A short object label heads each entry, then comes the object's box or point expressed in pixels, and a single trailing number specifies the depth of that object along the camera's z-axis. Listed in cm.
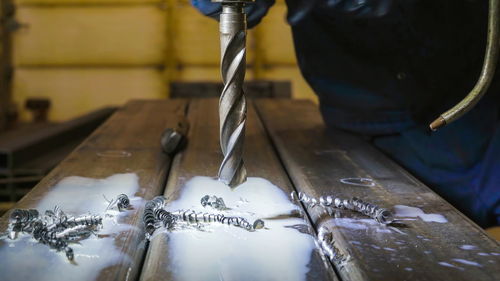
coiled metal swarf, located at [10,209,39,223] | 110
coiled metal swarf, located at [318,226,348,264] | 99
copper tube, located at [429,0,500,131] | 106
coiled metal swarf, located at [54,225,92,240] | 105
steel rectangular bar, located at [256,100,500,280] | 94
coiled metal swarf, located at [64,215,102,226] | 112
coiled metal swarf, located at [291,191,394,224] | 116
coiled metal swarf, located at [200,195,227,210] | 123
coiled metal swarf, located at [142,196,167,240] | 111
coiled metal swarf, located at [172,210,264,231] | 112
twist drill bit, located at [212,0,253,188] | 104
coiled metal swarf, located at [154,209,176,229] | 112
